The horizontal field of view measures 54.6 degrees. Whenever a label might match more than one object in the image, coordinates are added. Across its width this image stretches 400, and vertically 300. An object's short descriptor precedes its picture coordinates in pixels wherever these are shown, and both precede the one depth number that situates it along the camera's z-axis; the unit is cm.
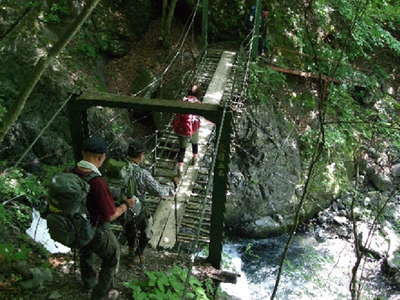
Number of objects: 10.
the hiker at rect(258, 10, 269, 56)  816
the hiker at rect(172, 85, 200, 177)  468
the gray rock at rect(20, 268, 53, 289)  250
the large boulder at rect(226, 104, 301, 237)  643
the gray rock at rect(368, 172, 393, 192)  756
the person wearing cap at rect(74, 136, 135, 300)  215
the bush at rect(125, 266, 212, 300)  256
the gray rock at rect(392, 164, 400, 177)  766
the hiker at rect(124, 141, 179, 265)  278
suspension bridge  290
